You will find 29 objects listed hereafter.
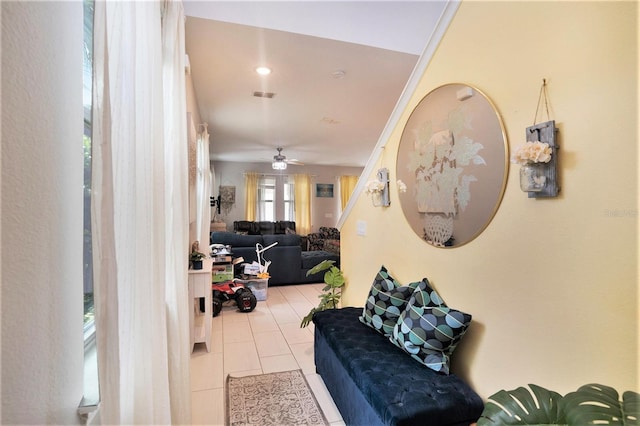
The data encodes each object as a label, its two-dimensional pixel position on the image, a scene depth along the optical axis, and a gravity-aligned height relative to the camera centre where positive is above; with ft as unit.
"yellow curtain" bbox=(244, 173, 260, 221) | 28.89 +1.47
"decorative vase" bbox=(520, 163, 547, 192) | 3.93 +0.44
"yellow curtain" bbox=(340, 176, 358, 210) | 31.60 +2.62
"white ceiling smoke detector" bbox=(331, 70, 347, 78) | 9.80 +4.57
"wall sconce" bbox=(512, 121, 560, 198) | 3.79 +0.64
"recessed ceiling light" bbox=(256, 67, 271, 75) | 9.56 +4.56
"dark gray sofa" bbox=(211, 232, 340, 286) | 17.52 -2.55
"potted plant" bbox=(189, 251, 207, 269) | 9.47 -1.55
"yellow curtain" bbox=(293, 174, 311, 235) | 30.14 +0.91
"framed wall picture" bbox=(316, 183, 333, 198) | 31.35 +2.20
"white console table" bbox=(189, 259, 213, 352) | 8.99 -2.55
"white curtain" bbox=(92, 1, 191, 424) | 2.48 -0.07
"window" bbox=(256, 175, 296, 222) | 29.53 +1.22
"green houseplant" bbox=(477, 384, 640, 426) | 2.44 -1.82
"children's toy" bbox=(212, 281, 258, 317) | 12.81 -3.77
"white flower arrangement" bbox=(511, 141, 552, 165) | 3.76 +0.73
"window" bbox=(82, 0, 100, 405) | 2.89 -0.11
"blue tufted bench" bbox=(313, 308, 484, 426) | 4.41 -2.86
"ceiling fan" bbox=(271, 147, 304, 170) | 20.54 +3.38
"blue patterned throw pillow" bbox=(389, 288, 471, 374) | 5.06 -2.13
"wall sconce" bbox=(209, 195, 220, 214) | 26.95 +0.78
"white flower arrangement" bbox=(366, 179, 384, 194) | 7.70 +0.64
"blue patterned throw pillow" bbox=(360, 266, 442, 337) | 6.42 -2.02
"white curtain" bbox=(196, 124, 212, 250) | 13.01 +0.80
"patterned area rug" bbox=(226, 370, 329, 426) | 6.33 -4.39
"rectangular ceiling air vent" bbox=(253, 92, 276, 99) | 11.59 +4.57
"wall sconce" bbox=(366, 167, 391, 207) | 7.64 +0.59
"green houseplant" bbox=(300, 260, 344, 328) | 9.87 -2.43
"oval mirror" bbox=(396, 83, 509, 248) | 4.78 +0.84
